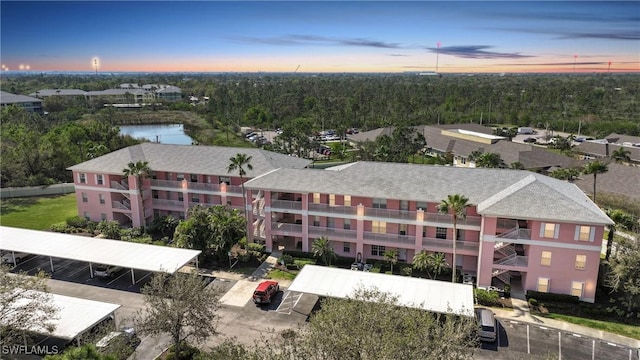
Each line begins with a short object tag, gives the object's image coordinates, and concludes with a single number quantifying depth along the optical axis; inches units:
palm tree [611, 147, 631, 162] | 3024.1
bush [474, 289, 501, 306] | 1376.7
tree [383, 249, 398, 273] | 1558.8
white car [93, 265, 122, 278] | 1566.2
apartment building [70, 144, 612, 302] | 1392.7
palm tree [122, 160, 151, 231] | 1878.7
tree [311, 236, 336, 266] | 1574.8
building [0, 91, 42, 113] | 5583.7
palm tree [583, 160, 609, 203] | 1969.7
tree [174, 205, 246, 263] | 1610.5
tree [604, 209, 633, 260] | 1521.5
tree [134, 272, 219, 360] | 984.9
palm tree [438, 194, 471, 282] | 1389.0
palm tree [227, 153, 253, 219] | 1774.1
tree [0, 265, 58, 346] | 891.7
